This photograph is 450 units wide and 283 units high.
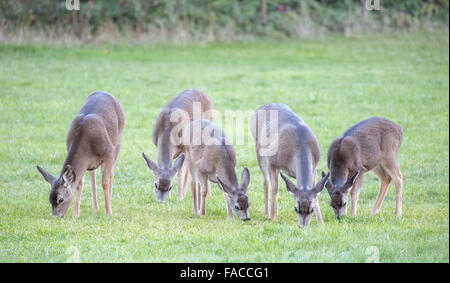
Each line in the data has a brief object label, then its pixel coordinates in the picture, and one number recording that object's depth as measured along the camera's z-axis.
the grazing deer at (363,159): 17.62
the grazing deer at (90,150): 17.48
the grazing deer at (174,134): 18.95
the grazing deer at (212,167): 17.44
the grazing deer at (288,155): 16.67
